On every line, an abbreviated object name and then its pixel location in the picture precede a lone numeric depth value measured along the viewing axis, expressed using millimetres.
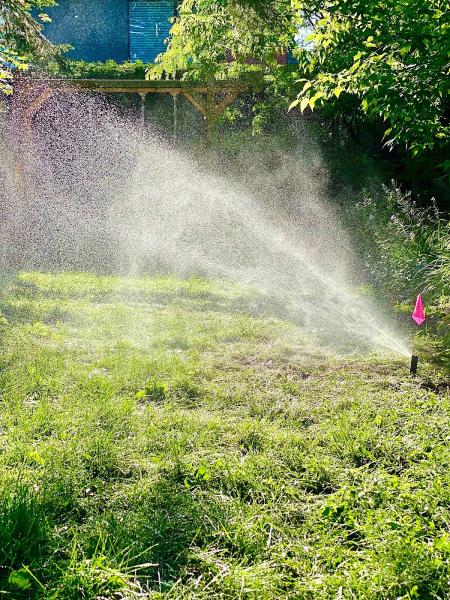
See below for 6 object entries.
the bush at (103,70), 12906
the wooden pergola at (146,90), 11008
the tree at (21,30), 9242
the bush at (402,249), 6453
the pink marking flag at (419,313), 4410
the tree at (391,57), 4289
